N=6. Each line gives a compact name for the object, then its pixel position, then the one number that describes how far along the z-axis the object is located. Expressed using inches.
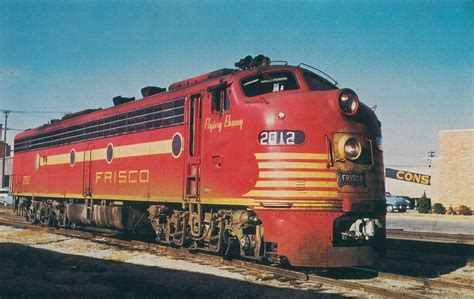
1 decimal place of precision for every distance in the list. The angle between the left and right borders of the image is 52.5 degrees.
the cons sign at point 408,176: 2330.2
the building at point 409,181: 2346.2
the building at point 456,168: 1673.2
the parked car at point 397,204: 1786.4
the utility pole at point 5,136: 2302.5
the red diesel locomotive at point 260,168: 374.0
